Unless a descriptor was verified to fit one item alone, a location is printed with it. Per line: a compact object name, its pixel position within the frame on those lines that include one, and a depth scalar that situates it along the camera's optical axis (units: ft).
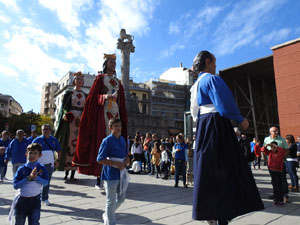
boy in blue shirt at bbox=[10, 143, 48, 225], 8.36
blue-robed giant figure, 7.21
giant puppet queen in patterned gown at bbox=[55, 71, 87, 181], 21.07
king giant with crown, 16.38
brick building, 49.32
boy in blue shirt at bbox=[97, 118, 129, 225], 9.02
